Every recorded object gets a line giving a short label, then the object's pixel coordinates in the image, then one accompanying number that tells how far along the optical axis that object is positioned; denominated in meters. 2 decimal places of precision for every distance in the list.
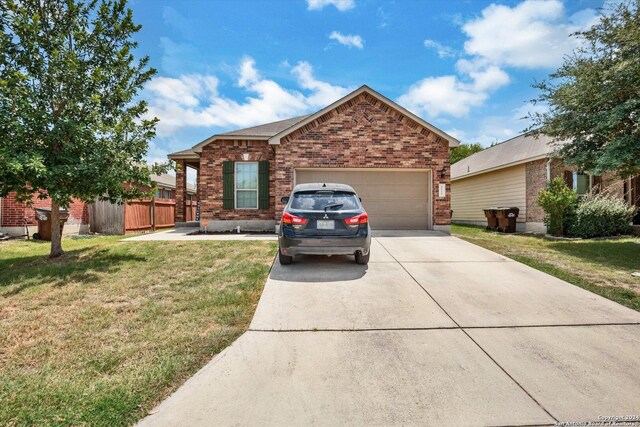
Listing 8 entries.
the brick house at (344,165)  11.38
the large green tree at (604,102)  8.12
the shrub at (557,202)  11.38
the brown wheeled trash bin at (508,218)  13.73
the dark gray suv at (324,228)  5.79
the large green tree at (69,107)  6.12
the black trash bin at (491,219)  14.52
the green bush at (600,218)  11.31
